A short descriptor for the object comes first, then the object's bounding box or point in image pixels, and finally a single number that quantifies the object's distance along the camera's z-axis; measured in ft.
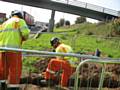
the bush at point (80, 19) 212.23
